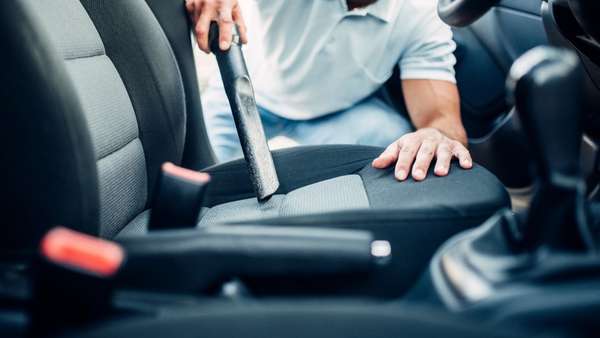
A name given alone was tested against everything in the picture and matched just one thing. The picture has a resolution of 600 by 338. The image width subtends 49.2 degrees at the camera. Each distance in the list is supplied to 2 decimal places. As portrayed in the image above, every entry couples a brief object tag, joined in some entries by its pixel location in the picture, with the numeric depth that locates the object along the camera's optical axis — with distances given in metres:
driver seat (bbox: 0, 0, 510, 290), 0.64
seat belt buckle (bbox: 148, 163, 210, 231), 0.60
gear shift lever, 0.47
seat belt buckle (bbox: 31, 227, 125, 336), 0.45
